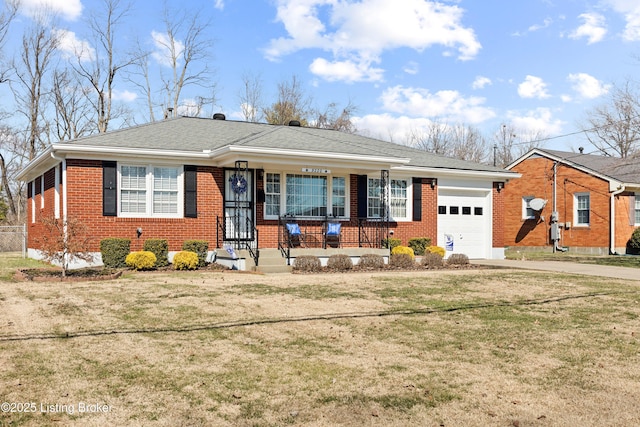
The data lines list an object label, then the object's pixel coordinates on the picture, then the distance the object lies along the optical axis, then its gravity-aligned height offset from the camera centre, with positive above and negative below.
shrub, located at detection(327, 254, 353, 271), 15.42 -1.02
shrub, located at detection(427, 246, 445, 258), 18.56 -0.80
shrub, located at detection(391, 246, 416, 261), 17.67 -0.77
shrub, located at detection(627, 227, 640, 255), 24.78 -0.75
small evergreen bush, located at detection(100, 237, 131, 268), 15.30 -0.72
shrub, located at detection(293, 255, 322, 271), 14.98 -1.02
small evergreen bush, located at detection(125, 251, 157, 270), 14.70 -0.90
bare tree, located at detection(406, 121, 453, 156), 49.31 +7.06
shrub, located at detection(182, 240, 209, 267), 16.30 -0.65
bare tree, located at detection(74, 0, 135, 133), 36.59 +8.48
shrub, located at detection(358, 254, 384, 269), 16.12 -1.01
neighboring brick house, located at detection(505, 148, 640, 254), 25.12 +1.12
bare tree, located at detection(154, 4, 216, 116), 37.66 +9.94
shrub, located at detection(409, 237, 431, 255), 19.59 -0.67
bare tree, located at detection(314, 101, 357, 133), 43.66 +8.02
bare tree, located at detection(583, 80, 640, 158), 25.69 +5.54
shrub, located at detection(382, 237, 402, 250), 18.41 -0.55
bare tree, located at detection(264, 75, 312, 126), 40.72 +8.35
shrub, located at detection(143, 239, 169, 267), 15.72 -0.65
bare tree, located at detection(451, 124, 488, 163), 50.00 +6.80
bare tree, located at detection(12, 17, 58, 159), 36.31 +9.10
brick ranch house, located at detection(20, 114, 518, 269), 15.68 +1.19
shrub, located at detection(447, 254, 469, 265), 17.19 -1.04
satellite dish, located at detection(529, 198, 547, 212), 27.00 +1.04
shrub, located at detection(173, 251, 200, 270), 15.20 -0.95
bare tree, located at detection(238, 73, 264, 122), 41.34 +8.26
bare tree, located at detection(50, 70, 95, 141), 38.00 +7.74
